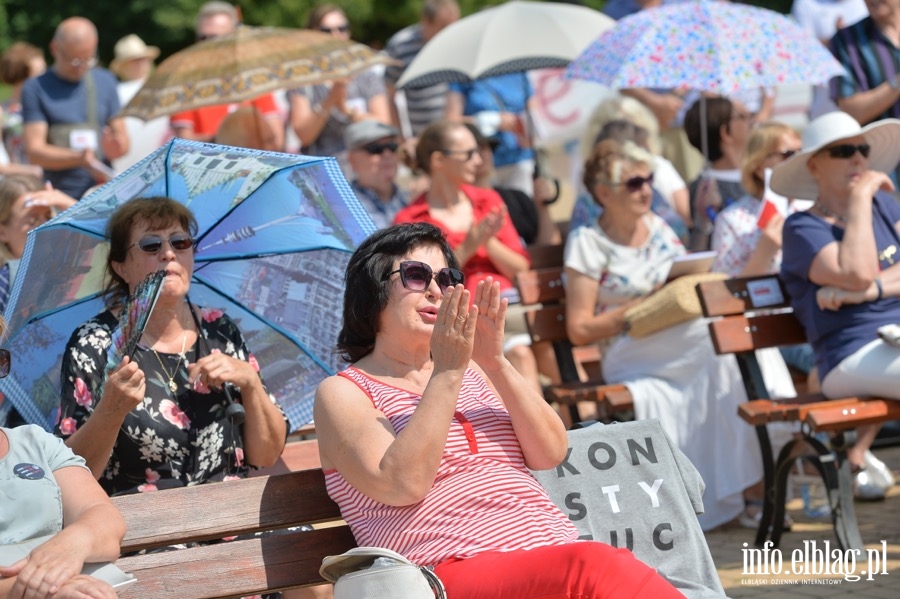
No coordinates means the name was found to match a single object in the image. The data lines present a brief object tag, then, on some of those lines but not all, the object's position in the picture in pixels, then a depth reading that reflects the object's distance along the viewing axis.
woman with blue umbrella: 8.54
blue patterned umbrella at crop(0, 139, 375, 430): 8.86
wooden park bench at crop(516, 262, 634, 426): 13.84
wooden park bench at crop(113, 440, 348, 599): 7.52
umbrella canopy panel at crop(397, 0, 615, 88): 18.92
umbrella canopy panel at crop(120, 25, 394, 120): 14.98
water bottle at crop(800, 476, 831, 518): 13.47
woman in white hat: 12.05
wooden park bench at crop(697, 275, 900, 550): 11.70
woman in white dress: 13.73
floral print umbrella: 15.34
